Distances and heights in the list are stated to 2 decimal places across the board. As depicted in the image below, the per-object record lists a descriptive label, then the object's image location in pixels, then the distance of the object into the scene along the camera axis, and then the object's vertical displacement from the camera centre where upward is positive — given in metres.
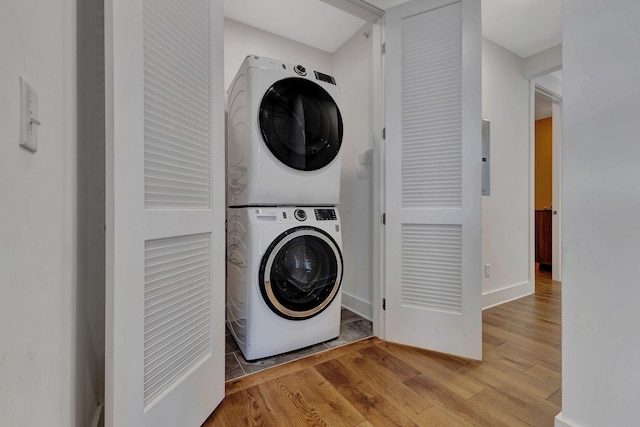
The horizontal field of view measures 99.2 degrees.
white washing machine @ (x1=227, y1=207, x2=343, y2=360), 1.58 -0.39
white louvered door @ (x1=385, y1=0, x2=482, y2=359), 1.64 +0.24
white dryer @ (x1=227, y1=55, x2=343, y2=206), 1.59 +0.49
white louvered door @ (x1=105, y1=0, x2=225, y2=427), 0.79 +0.01
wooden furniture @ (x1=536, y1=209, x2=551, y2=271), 4.07 -0.40
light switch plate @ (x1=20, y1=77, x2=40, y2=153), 0.49 +0.18
